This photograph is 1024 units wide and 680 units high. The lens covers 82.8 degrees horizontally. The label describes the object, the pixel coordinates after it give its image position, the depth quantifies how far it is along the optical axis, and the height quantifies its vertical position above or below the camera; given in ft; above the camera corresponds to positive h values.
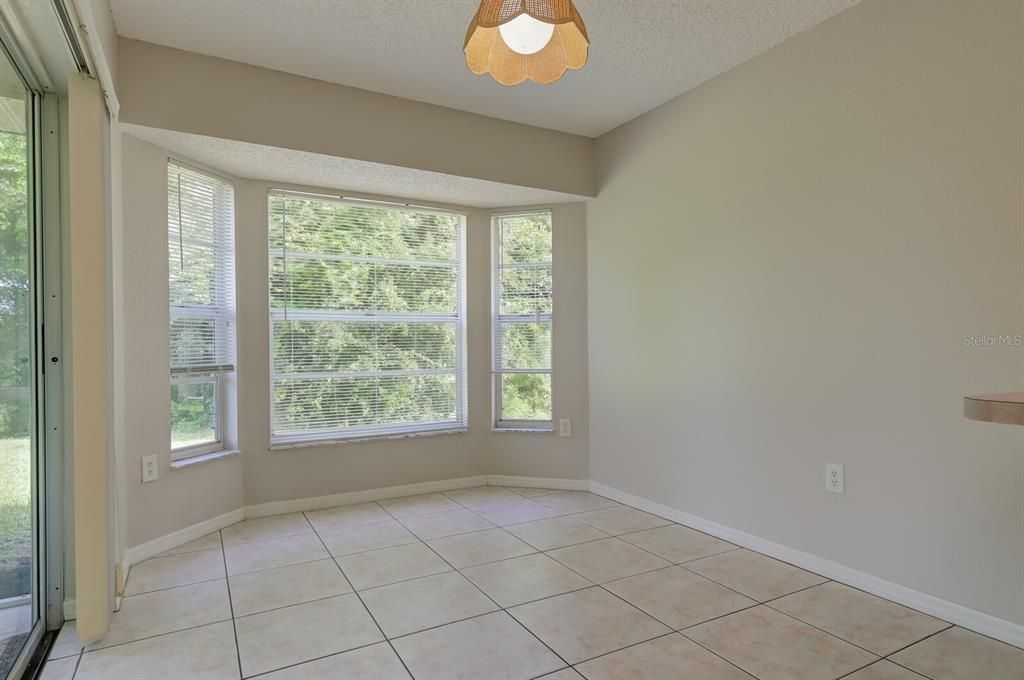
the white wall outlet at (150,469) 9.52 -2.08
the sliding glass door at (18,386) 5.85 -0.45
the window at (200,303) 10.39 +0.73
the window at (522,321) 14.08 +0.45
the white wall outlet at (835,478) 8.36 -2.07
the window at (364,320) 12.29 +0.47
